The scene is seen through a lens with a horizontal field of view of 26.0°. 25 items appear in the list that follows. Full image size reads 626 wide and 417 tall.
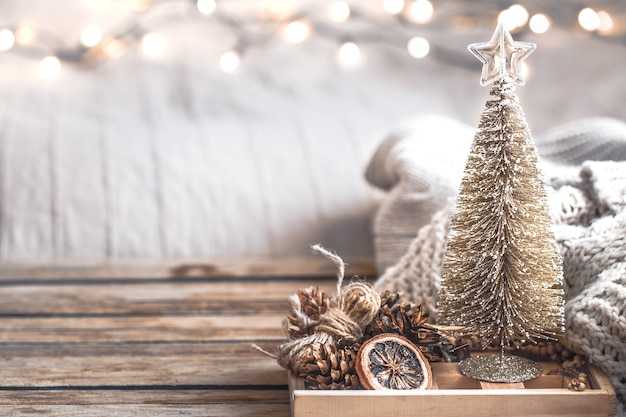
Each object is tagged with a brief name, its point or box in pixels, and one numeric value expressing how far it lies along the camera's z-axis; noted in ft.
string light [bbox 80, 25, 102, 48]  6.66
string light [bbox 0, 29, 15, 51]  6.58
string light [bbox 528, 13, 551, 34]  7.00
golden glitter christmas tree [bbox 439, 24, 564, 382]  3.52
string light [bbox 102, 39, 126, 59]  6.75
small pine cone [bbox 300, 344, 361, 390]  3.49
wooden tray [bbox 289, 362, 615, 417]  3.41
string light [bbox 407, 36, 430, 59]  7.02
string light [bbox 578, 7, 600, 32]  7.04
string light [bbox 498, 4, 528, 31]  7.08
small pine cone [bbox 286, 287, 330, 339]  3.73
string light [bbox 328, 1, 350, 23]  7.01
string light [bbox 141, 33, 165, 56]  6.72
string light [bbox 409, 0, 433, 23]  7.11
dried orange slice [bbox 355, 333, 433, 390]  3.47
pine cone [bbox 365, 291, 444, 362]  3.64
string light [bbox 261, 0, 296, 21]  6.99
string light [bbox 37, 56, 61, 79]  6.53
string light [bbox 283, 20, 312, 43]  6.97
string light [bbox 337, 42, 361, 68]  6.97
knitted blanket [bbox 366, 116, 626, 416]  3.58
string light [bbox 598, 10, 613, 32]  7.09
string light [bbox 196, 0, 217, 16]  6.78
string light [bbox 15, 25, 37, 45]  6.64
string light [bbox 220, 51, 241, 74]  6.77
